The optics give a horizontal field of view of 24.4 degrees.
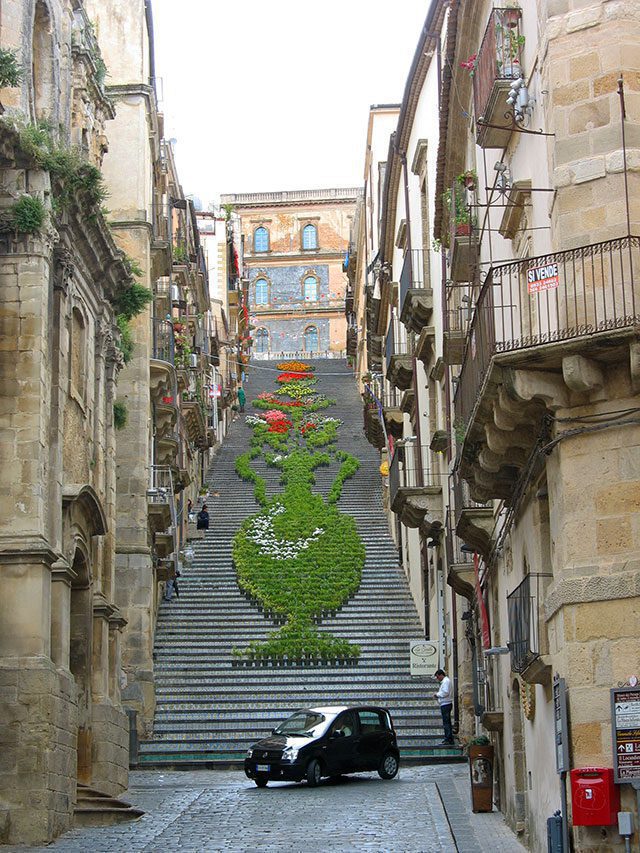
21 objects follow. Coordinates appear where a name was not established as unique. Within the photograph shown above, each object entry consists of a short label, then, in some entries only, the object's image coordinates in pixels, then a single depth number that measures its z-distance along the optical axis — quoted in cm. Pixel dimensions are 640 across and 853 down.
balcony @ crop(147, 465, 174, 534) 3366
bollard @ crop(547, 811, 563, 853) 1305
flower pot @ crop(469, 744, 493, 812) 2066
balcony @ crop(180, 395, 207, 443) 4653
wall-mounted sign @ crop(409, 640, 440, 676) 3241
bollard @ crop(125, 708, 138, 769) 2943
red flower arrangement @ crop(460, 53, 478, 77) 1769
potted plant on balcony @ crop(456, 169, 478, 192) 2022
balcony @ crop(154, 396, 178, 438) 3750
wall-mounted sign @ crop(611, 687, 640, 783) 1212
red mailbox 1213
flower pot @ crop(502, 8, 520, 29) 1538
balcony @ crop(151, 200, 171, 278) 3447
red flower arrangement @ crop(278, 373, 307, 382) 8075
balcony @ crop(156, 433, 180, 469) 3850
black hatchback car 2527
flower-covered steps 3089
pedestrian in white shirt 3027
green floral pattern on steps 3609
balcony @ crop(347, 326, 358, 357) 8075
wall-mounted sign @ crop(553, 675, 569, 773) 1272
